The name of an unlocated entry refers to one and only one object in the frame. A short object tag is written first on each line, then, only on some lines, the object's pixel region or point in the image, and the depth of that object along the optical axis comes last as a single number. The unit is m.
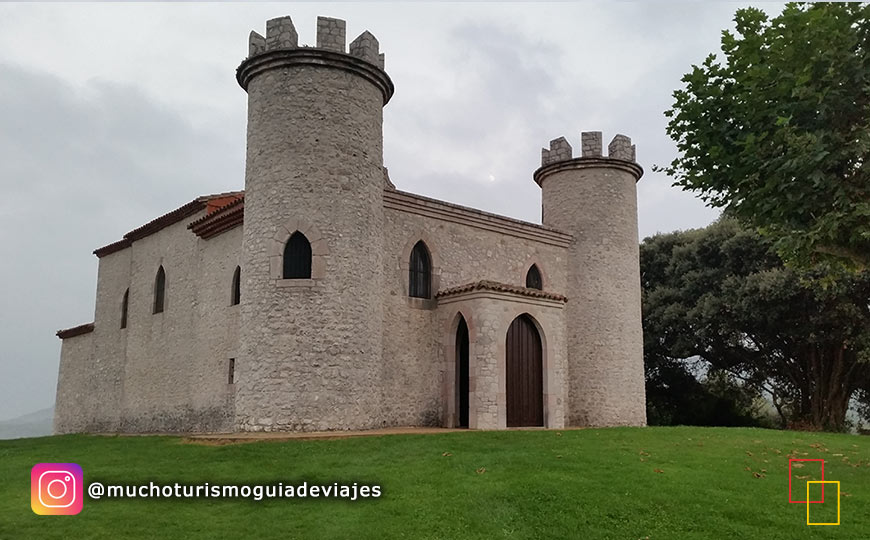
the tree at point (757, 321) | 26.50
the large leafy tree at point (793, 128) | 11.86
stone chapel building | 16.98
